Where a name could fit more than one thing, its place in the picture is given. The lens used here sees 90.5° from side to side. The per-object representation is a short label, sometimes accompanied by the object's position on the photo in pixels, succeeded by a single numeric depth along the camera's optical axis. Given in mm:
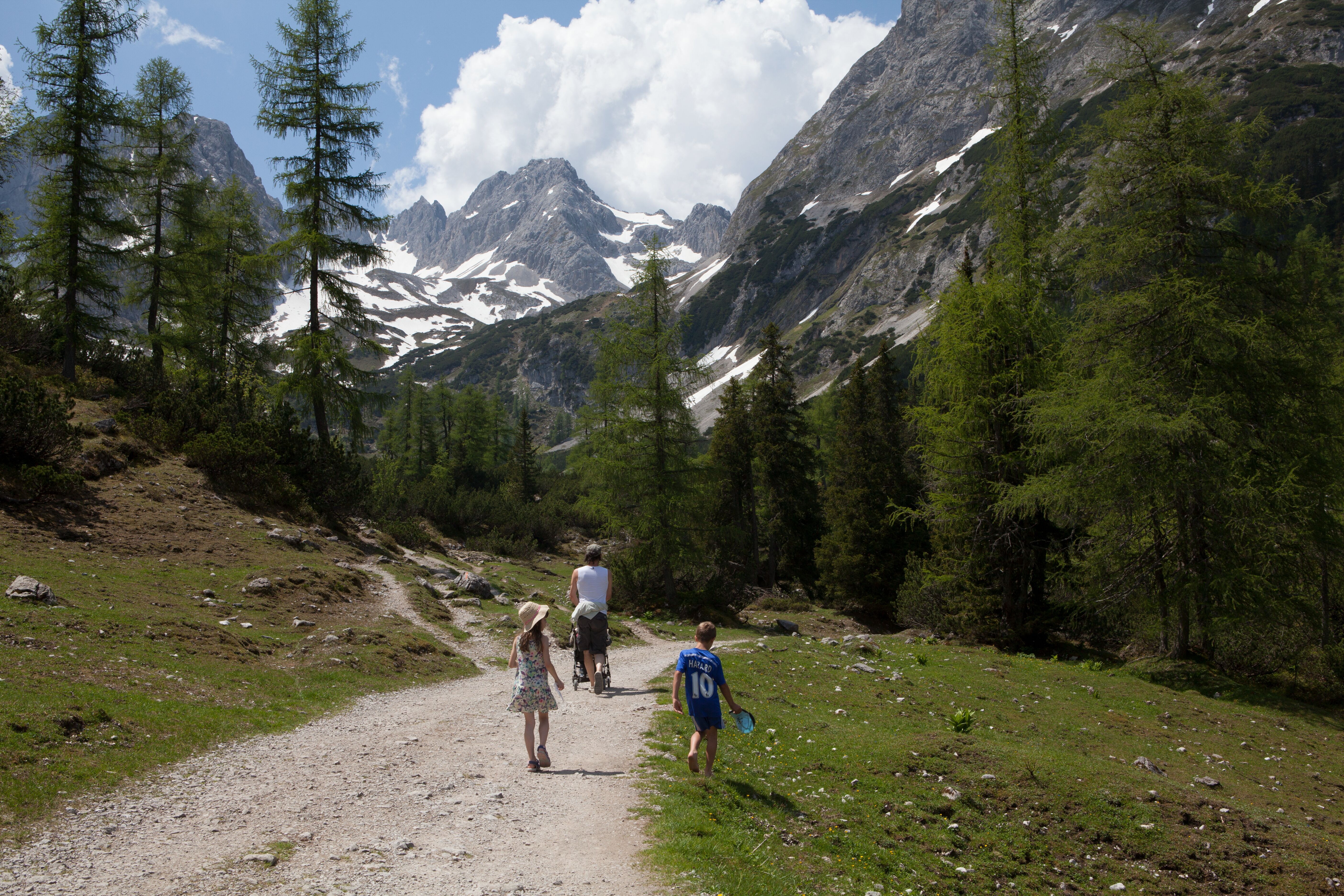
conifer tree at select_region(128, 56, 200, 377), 27000
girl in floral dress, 7965
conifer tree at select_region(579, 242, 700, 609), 25703
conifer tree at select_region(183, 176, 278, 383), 28219
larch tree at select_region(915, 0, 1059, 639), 20672
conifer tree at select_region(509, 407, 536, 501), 57562
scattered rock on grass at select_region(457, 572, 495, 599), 21297
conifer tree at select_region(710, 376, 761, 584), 36094
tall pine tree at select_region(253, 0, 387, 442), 23328
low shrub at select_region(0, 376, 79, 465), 14375
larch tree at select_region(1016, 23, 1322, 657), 16016
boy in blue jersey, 7547
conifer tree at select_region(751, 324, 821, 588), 37281
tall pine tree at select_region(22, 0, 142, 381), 22422
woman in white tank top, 11938
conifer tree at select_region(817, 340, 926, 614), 32625
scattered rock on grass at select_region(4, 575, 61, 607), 10234
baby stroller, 12211
